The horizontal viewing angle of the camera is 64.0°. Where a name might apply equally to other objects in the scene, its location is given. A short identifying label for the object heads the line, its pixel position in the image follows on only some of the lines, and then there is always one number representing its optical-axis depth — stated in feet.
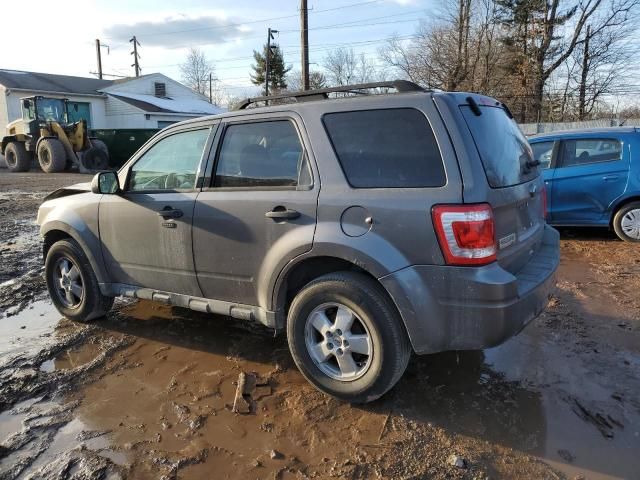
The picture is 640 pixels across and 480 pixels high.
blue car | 23.38
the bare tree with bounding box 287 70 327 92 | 170.73
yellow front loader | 71.15
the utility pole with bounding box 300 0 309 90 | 75.66
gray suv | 9.42
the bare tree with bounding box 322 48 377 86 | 183.67
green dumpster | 79.05
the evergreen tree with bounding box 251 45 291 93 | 165.99
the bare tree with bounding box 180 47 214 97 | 261.85
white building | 107.45
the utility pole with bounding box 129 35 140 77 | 203.10
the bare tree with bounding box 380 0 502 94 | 110.32
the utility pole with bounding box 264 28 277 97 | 133.80
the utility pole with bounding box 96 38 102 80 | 193.06
